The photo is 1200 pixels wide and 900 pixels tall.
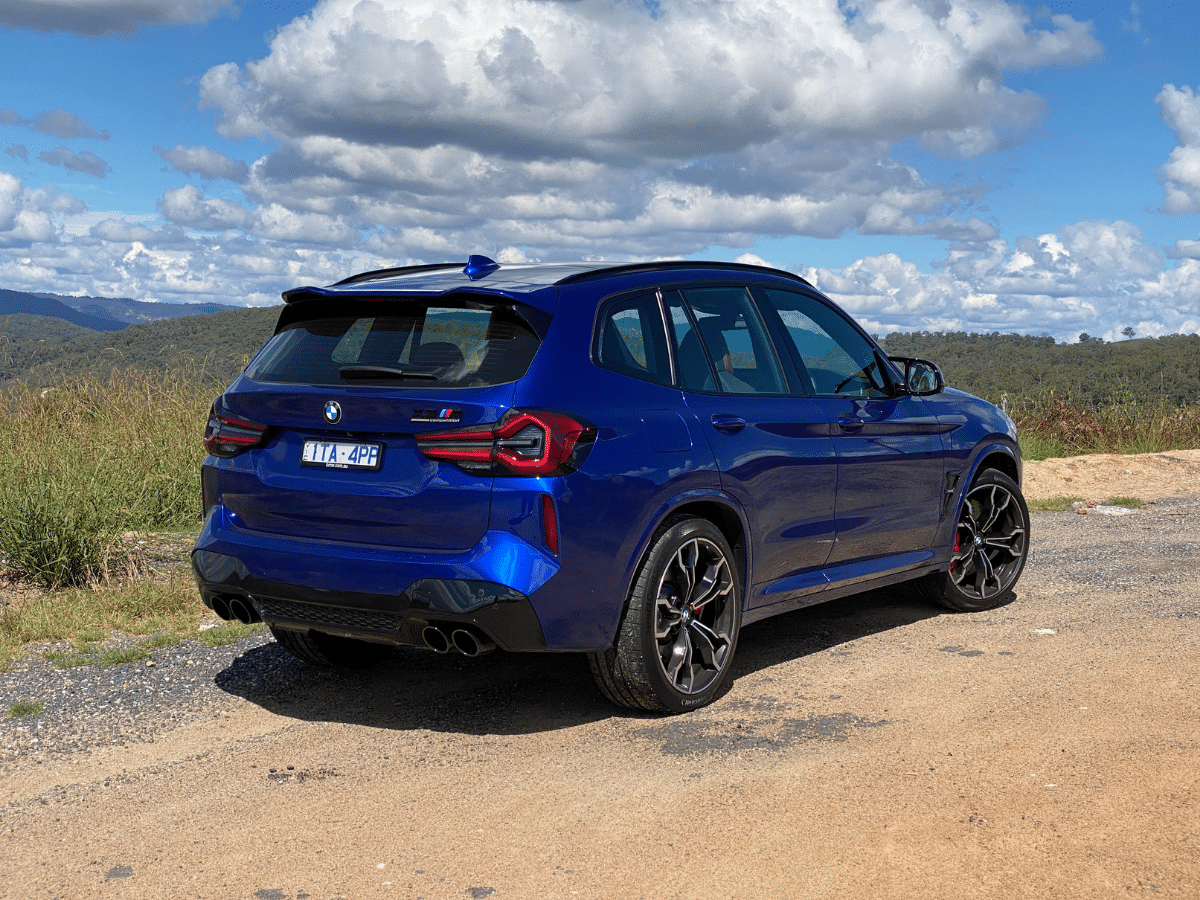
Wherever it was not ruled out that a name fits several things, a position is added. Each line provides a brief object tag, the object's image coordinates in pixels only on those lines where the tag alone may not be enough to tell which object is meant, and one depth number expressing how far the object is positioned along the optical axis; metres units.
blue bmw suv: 4.42
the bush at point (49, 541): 7.62
